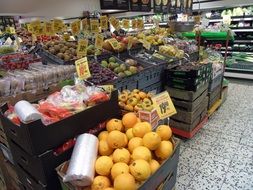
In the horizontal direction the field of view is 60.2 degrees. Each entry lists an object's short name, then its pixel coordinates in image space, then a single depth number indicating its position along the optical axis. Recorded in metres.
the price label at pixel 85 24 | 3.41
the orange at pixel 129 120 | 1.40
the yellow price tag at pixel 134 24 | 4.06
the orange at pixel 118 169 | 1.07
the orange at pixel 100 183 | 1.03
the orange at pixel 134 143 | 1.23
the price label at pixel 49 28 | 3.01
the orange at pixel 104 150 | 1.25
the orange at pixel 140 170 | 1.03
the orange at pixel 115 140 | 1.21
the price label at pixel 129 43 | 3.32
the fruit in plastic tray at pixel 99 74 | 2.43
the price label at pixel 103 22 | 3.39
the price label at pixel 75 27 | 3.08
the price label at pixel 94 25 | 3.22
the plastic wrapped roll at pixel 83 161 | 1.00
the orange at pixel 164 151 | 1.21
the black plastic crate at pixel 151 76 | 2.94
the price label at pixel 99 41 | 2.85
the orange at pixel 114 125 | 1.38
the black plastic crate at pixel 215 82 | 3.58
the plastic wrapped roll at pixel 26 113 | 1.07
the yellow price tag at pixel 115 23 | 3.48
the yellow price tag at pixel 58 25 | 3.05
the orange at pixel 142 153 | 1.12
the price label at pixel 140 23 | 4.06
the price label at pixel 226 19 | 6.12
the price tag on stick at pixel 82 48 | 2.54
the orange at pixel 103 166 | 1.10
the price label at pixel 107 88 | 1.74
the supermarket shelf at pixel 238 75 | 5.84
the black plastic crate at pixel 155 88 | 3.12
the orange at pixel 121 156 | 1.15
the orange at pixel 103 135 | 1.34
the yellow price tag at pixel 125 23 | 3.83
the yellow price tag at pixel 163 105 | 1.54
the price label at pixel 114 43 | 3.14
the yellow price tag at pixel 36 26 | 2.90
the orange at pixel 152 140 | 1.18
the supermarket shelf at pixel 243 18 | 6.35
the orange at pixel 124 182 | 0.97
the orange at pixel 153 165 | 1.13
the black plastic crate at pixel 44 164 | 1.13
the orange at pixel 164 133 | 1.32
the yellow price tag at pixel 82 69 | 1.96
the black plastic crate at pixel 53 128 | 1.09
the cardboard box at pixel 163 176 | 1.06
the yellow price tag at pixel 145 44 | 3.43
